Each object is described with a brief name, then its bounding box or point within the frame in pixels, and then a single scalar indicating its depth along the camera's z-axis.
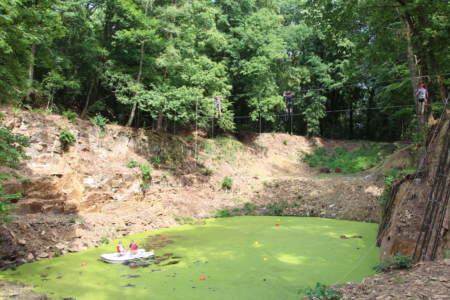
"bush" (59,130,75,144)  13.08
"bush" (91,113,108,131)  15.41
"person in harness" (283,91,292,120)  18.71
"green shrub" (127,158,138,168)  14.99
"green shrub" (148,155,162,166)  16.66
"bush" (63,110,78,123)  14.14
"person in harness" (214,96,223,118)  17.58
